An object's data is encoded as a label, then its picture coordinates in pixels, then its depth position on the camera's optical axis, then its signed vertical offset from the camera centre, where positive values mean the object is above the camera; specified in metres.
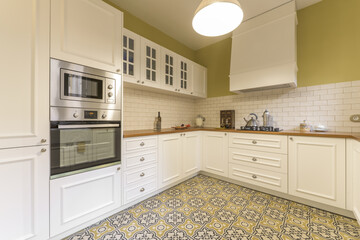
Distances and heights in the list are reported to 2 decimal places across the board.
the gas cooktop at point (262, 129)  2.29 -0.14
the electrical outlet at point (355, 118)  2.02 +0.03
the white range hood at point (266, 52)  2.21 +1.06
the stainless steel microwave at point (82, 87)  1.32 +0.31
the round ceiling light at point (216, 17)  1.20 +0.87
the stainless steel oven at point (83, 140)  1.32 -0.19
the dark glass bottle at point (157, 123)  2.74 -0.07
